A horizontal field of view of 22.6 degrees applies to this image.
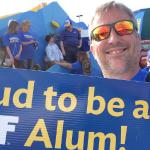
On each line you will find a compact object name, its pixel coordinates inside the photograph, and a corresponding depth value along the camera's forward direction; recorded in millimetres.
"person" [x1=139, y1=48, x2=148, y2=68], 3227
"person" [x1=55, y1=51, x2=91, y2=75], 6698
